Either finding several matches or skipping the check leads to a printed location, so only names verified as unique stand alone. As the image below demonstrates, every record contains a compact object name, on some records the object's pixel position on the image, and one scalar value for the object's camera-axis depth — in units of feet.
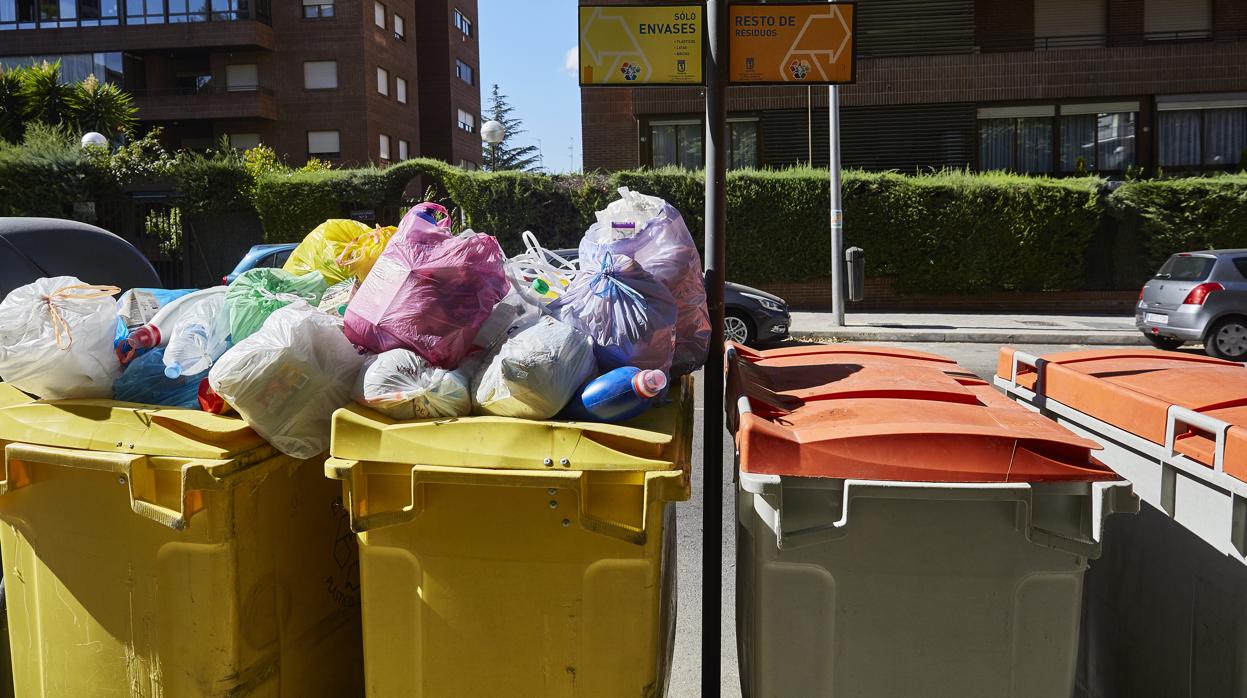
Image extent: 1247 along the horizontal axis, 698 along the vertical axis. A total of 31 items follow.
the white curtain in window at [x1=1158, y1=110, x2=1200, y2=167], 79.10
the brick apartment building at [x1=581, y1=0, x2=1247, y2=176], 76.02
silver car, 42.60
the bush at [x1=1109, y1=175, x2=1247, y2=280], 62.90
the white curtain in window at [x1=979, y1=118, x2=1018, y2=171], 79.25
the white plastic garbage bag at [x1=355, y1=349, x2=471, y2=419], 7.89
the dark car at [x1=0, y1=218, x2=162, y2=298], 15.38
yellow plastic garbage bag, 10.62
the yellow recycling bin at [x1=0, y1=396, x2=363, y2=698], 8.01
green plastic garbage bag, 8.94
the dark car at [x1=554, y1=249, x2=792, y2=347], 43.75
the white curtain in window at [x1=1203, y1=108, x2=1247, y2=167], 78.74
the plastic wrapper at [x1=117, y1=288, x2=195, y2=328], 9.52
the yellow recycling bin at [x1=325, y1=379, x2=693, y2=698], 7.39
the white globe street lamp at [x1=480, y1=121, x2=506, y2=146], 75.92
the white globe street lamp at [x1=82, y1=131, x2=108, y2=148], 74.08
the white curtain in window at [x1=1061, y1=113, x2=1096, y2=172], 79.30
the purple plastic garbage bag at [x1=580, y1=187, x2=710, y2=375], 9.46
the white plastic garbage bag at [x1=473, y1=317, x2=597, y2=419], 7.72
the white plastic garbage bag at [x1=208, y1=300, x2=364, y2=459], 7.89
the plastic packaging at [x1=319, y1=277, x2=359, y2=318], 9.71
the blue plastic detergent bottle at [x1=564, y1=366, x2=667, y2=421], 7.74
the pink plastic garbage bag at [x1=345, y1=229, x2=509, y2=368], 8.63
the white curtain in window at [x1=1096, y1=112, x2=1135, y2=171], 79.36
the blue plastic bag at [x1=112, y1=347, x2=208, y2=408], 8.84
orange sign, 9.70
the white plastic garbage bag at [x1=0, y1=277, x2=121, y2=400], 8.66
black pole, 9.39
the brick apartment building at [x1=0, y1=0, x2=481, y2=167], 122.21
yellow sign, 9.66
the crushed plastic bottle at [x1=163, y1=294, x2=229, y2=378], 8.56
